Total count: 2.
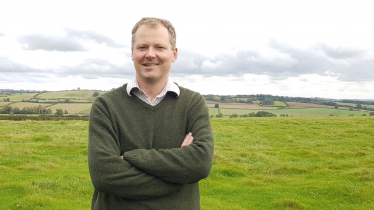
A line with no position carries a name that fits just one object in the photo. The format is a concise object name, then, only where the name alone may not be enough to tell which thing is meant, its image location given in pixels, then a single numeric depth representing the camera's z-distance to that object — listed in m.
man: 2.95
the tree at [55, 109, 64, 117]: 55.44
